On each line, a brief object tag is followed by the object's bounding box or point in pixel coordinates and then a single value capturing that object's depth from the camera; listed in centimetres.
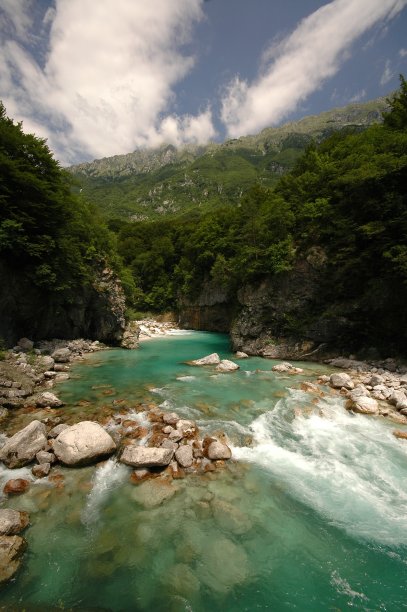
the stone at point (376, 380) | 1323
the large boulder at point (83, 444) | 714
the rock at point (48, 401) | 1035
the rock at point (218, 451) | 757
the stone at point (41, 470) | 668
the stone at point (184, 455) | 725
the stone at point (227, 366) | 1680
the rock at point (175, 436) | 810
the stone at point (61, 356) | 1741
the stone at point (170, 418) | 917
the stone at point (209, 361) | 1856
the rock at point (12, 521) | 505
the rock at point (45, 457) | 702
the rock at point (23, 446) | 696
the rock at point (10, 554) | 438
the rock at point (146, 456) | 705
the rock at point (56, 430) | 813
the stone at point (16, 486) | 613
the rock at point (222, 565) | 442
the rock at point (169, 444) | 771
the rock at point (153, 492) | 608
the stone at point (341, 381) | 1290
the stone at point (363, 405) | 1056
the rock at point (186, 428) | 845
